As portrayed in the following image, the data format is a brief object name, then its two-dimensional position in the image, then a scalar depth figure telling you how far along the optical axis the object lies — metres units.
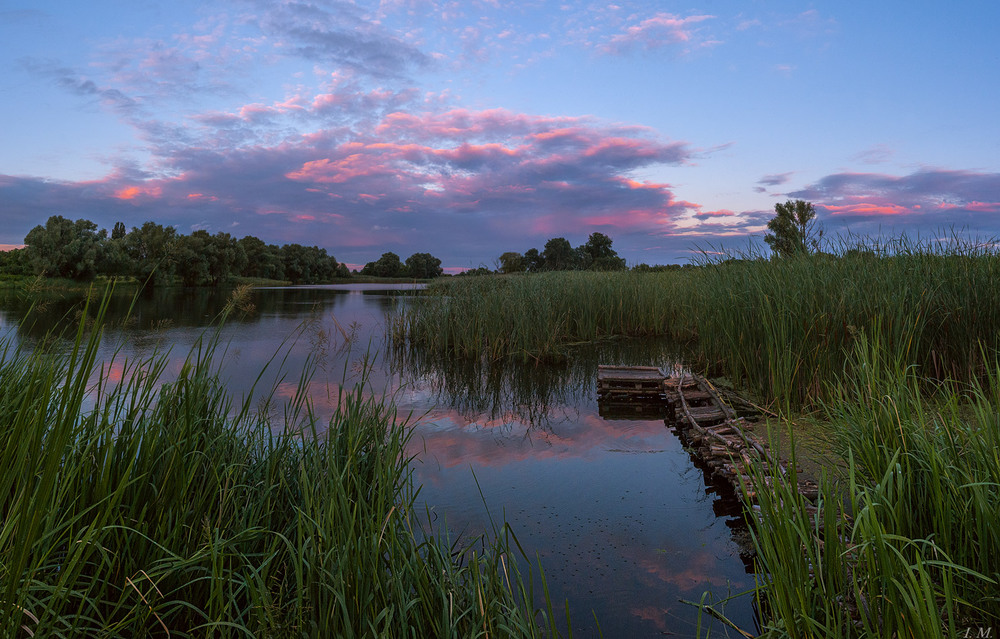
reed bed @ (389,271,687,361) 11.30
